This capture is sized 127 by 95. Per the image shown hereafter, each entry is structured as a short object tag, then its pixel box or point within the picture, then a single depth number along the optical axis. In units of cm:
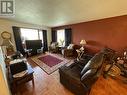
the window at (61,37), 474
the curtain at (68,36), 408
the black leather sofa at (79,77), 121
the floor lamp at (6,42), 308
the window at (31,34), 400
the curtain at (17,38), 349
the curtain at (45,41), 488
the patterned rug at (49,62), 254
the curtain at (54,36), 510
